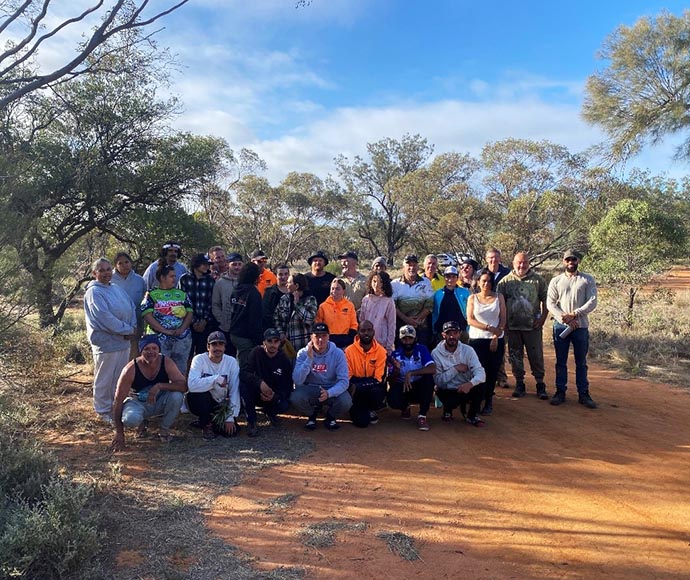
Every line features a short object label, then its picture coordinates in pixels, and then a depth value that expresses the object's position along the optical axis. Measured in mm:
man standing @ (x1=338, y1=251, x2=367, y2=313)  6543
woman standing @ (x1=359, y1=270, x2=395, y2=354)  5980
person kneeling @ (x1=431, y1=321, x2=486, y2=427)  5699
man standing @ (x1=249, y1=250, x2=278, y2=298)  6761
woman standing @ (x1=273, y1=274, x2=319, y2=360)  5902
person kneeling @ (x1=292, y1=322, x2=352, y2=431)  5430
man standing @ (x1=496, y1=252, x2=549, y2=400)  6668
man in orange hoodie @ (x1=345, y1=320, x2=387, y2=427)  5609
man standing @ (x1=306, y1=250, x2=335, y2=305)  6340
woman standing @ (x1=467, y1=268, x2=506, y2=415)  6086
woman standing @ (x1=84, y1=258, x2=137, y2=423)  5188
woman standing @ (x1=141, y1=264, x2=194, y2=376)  5570
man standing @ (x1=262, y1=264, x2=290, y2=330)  6035
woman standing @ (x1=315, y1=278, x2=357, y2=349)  5922
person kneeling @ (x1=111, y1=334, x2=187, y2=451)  4875
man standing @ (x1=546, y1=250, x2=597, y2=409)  6328
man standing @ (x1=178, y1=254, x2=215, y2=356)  6023
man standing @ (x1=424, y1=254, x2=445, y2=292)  6719
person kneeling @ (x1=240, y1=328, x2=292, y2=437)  5379
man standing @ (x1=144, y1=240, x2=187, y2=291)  6021
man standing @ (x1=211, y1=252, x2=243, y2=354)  6004
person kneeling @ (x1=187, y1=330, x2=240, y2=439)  5164
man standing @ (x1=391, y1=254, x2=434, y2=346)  6383
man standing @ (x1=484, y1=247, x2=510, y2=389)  6816
